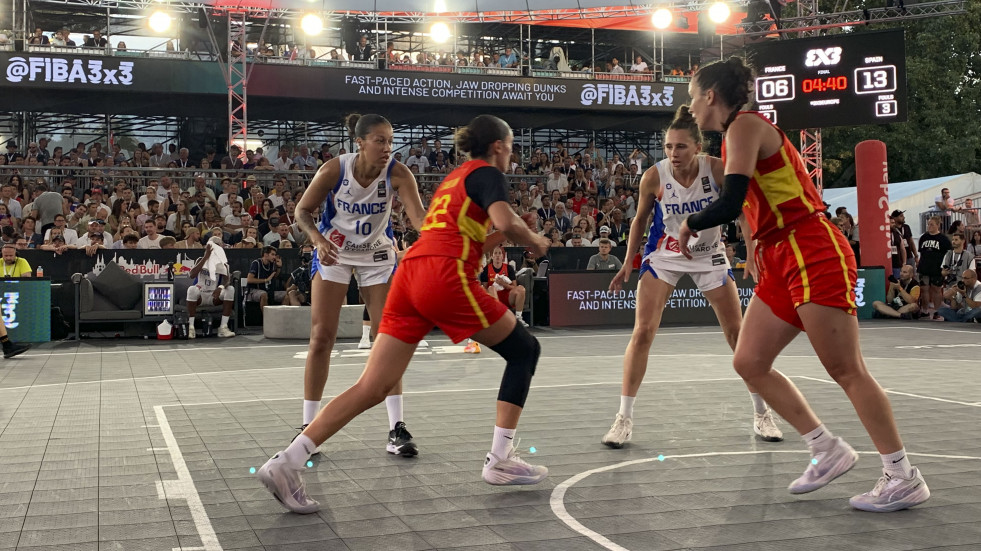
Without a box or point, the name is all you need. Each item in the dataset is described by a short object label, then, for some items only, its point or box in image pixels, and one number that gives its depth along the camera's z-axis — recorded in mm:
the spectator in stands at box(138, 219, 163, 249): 16656
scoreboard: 19859
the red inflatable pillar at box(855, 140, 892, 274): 20453
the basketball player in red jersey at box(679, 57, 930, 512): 4391
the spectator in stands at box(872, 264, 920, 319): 18781
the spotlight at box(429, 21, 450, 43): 28516
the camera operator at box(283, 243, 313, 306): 16141
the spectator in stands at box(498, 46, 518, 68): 28859
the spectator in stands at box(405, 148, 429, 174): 24953
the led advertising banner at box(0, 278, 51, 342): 14539
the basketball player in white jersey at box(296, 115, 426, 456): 5977
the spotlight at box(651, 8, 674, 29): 27844
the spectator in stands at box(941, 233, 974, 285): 18312
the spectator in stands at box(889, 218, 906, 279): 20500
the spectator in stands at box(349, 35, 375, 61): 27141
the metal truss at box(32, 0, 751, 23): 23828
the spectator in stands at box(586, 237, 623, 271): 17812
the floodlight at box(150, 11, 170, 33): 25125
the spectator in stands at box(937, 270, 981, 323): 17297
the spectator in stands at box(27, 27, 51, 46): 24164
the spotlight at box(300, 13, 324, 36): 25641
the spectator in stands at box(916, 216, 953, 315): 18734
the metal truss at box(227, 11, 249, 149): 23797
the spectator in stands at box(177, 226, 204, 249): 16781
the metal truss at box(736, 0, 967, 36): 21598
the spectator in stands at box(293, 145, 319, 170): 23422
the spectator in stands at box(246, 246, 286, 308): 16812
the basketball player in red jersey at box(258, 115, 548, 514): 4422
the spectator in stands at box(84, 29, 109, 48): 24859
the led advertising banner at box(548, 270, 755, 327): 17500
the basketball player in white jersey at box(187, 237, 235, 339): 15742
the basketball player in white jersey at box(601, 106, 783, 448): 6223
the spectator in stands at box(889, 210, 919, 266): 20859
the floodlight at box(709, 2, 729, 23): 24703
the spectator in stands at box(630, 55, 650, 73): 30125
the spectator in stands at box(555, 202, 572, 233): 21438
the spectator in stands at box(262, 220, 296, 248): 18047
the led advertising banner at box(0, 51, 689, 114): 23641
